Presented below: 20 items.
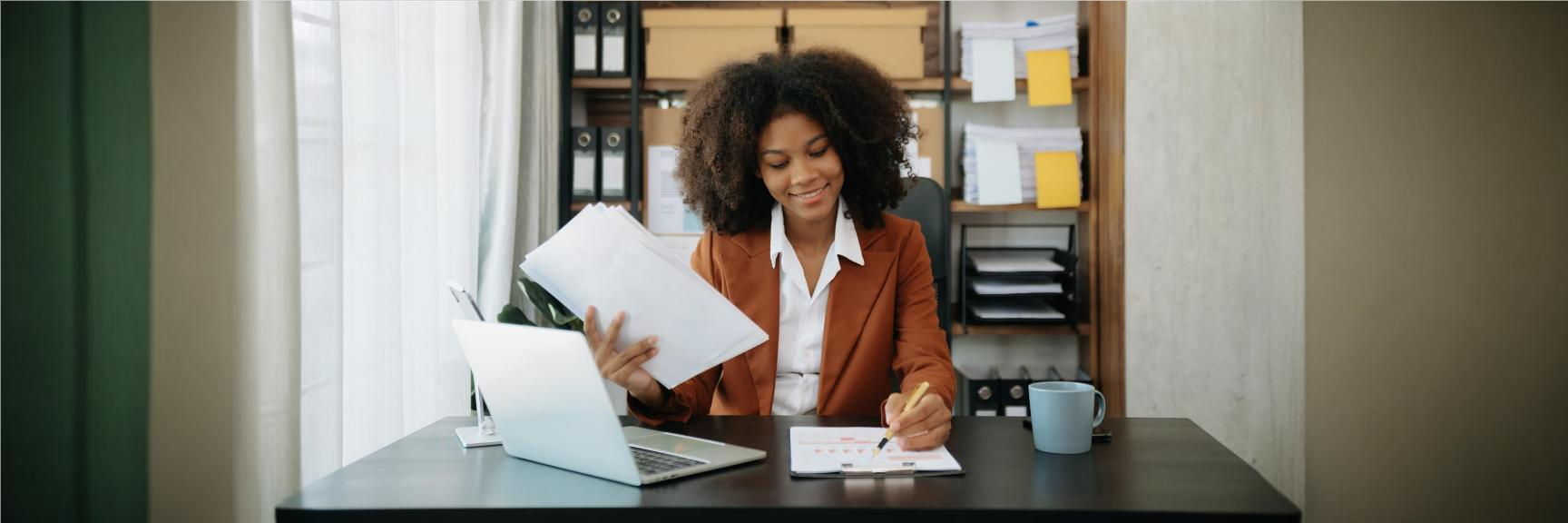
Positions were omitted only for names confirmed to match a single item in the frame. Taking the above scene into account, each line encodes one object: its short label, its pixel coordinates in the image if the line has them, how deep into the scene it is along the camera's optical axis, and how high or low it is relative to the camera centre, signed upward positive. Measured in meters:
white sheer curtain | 1.50 +0.07
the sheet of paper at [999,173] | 2.76 +0.17
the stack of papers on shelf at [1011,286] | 2.73 -0.16
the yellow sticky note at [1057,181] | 2.74 +0.14
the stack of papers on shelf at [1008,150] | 2.77 +0.24
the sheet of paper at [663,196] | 2.85 +0.11
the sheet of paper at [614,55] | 2.78 +0.52
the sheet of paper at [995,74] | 2.75 +0.45
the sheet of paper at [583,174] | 2.80 +0.18
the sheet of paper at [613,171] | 2.79 +0.19
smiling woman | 1.41 -0.01
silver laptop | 0.83 -0.17
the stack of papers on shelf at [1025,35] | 2.76 +0.57
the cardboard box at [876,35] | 2.75 +0.57
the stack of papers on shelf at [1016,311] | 2.75 -0.23
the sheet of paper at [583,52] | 2.78 +0.53
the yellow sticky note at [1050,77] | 2.74 +0.44
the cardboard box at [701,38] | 2.76 +0.57
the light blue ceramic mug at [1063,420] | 0.98 -0.20
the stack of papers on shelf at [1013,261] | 2.74 -0.09
